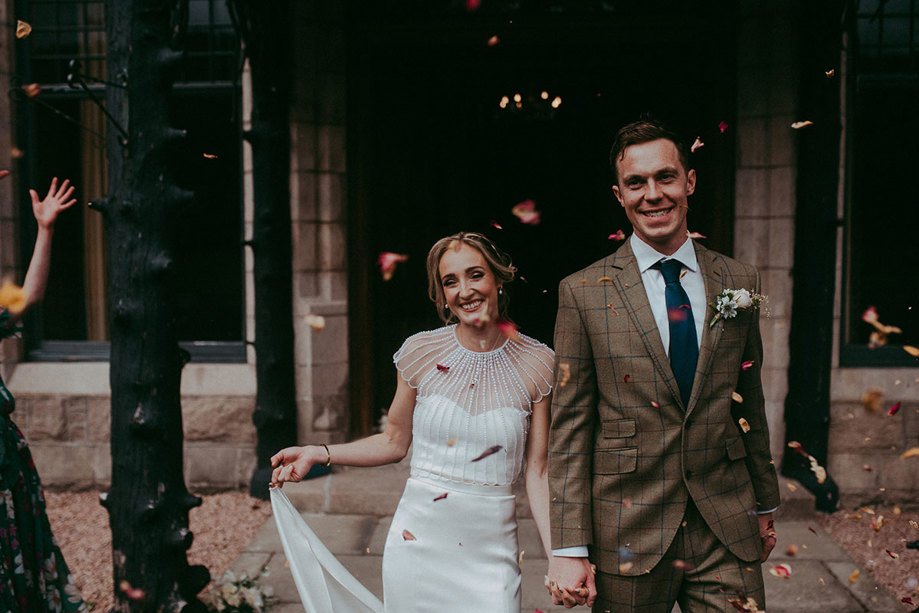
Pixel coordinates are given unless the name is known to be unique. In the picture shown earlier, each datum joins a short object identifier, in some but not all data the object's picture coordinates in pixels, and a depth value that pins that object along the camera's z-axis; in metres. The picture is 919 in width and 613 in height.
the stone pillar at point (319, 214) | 5.56
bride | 2.51
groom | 2.22
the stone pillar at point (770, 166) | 5.27
